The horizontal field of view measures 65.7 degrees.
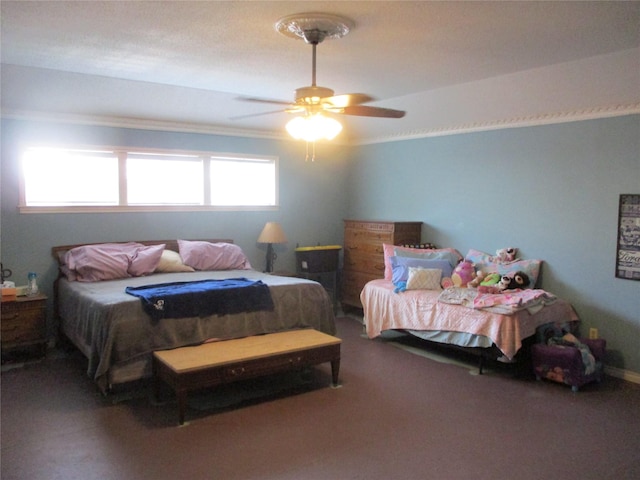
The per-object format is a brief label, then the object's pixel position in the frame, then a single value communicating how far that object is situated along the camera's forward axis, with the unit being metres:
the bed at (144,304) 3.50
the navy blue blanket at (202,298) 3.63
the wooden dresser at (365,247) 5.77
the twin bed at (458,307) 4.01
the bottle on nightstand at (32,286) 4.49
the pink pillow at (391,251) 5.42
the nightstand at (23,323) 4.24
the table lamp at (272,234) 5.86
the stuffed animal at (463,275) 4.90
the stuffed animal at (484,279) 4.67
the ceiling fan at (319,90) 2.93
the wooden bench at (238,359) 3.24
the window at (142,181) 4.81
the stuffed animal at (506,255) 4.88
